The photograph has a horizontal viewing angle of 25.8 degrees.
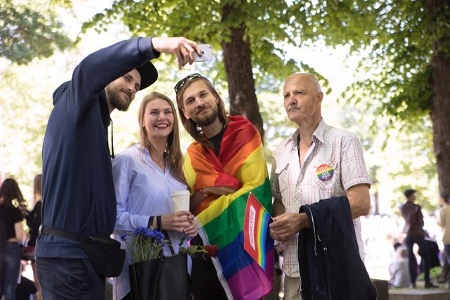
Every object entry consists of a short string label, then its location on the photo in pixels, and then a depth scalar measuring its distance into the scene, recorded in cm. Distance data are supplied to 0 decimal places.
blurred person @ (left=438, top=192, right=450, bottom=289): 1759
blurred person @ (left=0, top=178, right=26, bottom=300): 1154
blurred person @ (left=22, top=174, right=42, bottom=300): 1208
